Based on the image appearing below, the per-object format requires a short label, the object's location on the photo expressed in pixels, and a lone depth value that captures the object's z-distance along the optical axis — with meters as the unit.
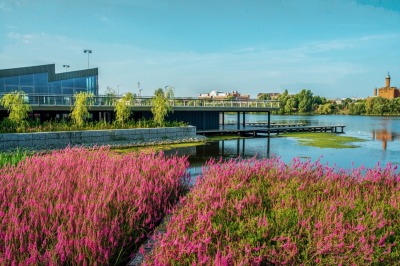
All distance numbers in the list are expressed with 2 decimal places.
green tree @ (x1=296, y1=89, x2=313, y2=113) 157.75
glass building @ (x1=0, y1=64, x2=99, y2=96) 39.19
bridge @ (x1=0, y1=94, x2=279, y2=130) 30.31
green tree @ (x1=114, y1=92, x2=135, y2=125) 31.05
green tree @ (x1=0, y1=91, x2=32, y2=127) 26.28
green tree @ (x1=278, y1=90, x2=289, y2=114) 157.48
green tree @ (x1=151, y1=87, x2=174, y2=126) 32.94
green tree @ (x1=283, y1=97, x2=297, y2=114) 153.50
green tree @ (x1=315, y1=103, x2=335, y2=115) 149.50
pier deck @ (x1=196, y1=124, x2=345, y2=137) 39.10
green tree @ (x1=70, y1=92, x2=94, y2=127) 28.64
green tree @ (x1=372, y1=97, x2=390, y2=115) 134.25
